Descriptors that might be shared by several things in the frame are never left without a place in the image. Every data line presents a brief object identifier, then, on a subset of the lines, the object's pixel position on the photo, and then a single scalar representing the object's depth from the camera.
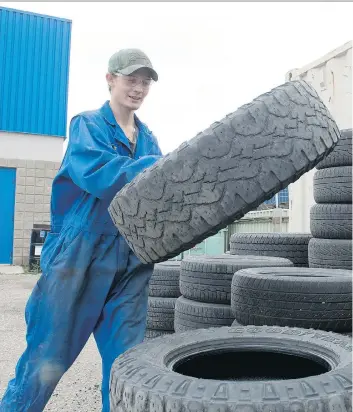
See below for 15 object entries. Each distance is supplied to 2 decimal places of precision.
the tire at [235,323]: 2.16
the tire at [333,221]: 3.18
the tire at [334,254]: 3.12
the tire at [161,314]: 3.01
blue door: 9.28
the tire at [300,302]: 1.93
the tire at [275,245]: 3.38
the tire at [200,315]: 2.46
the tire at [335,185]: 3.19
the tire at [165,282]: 3.11
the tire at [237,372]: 1.00
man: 1.73
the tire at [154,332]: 3.02
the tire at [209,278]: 2.52
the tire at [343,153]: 3.21
